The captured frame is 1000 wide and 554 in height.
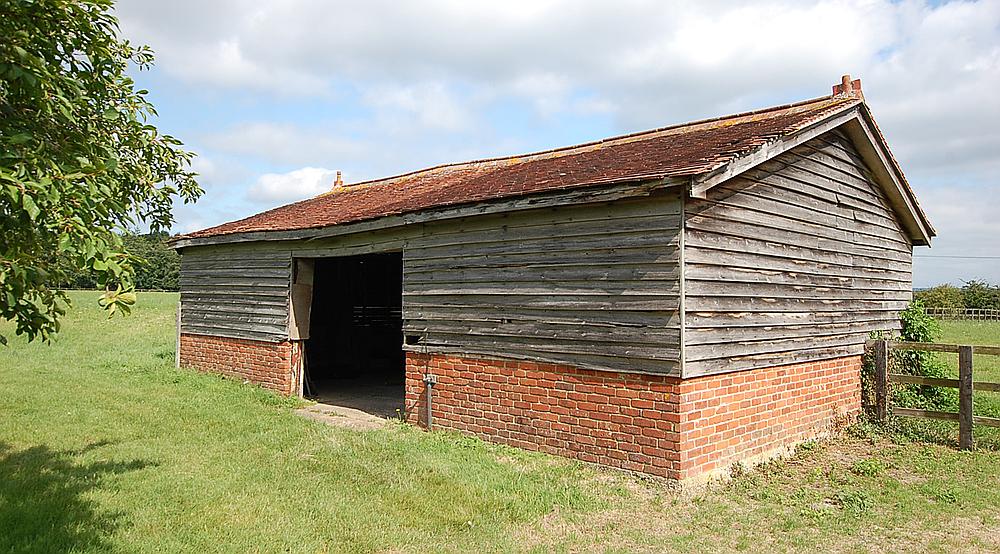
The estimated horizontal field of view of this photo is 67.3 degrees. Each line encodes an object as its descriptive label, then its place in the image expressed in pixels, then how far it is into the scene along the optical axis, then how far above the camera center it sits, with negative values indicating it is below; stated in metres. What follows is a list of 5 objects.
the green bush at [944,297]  53.38 +0.45
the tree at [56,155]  3.94 +0.80
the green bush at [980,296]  55.81 +0.58
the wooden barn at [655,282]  7.65 +0.21
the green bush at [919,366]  11.28 -0.98
